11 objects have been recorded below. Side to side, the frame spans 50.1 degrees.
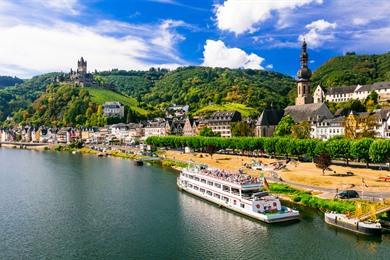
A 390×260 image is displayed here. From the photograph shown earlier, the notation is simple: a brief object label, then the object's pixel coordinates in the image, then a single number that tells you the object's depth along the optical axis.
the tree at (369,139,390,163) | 70.93
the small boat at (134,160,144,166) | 111.44
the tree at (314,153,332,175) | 72.06
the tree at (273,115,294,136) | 117.31
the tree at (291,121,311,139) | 108.50
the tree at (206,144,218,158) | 110.50
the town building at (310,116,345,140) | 111.69
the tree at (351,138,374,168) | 75.44
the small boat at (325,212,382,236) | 43.28
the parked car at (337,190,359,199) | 54.59
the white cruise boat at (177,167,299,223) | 50.38
